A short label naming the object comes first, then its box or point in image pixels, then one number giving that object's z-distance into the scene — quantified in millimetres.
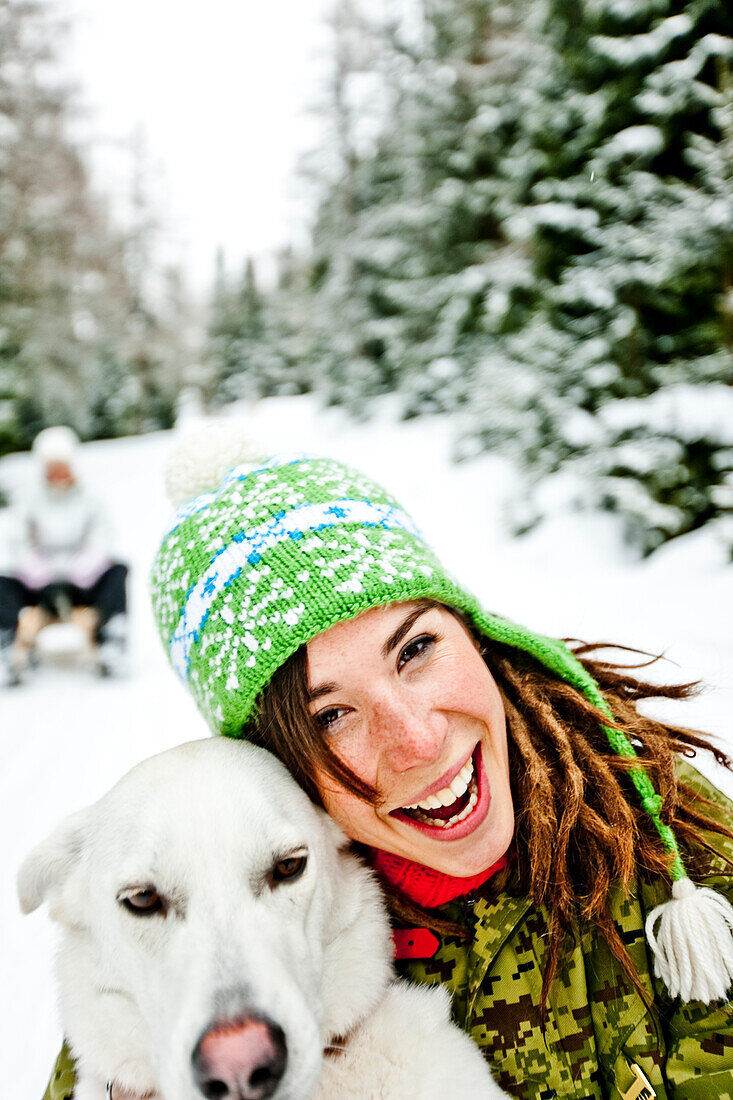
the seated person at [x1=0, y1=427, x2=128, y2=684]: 4133
